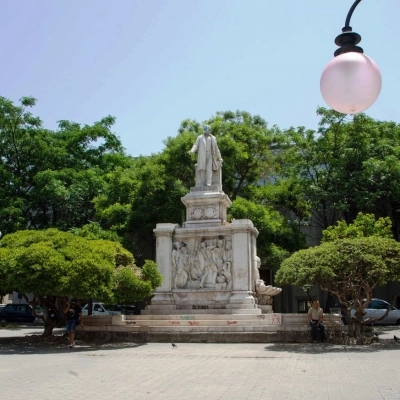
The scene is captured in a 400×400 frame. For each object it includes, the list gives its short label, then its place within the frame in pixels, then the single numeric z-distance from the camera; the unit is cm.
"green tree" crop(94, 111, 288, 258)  2828
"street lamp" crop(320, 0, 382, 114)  407
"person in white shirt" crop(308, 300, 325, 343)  1619
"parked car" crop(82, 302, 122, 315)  3053
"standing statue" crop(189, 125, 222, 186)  2188
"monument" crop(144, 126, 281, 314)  1956
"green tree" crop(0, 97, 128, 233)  3055
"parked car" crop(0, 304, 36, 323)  3391
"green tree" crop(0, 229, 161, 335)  1513
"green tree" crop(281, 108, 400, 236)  2906
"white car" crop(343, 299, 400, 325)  2878
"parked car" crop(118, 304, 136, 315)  3335
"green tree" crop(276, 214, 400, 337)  1534
